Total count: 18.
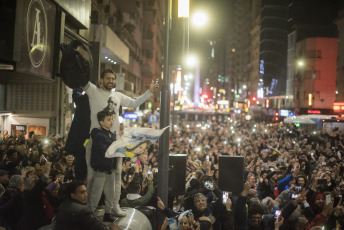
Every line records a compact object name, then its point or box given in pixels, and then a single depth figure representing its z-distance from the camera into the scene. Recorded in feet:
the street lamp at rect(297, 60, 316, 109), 188.77
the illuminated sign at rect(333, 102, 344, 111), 154.30
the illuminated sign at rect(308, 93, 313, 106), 188.50
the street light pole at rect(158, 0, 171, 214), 25.18
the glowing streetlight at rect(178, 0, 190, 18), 32.58
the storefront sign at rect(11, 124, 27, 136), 64.49
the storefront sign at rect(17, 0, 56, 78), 30.89
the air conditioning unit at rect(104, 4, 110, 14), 95.29
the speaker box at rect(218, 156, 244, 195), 24.68
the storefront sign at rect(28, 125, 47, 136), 64.27
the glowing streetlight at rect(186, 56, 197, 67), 106.42
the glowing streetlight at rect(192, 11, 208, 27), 51.80
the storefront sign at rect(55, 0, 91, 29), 40.19
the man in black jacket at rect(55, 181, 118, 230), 15.20
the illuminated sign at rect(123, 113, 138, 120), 98.12
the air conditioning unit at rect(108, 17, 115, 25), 99.22
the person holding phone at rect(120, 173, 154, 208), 23.16
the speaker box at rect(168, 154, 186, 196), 26.05
